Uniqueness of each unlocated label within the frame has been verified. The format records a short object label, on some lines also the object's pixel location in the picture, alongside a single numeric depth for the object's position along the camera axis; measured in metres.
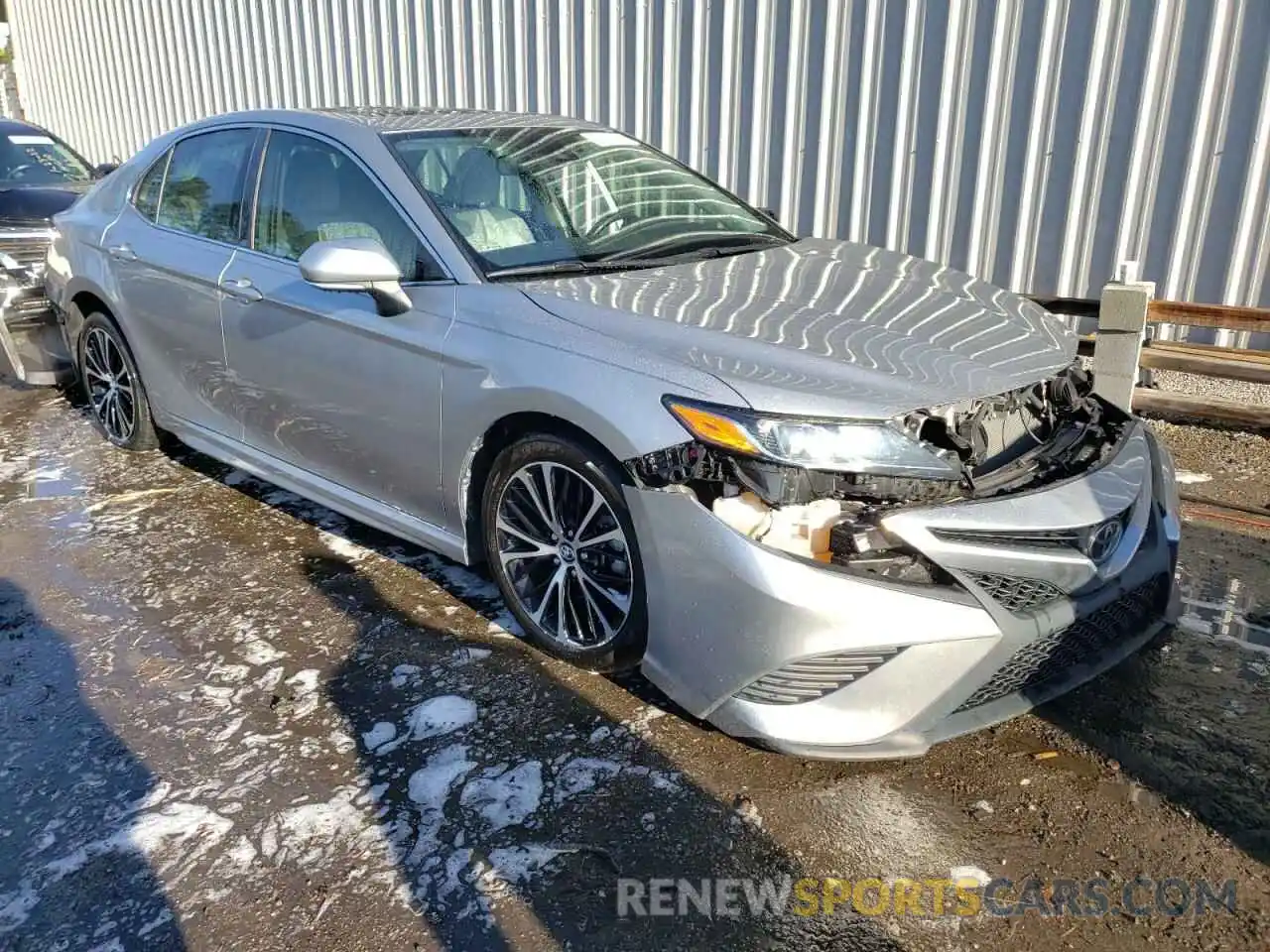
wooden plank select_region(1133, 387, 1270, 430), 5.19
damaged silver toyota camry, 2.53
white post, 5.16
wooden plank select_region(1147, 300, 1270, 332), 5.10
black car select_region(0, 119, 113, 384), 6.03
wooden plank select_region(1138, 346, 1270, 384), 5.11
